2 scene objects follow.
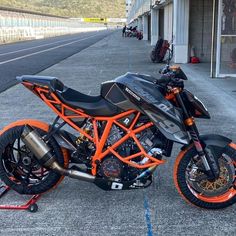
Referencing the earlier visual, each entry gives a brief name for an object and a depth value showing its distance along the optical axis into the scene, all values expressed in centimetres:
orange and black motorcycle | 292
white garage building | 1010
